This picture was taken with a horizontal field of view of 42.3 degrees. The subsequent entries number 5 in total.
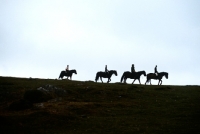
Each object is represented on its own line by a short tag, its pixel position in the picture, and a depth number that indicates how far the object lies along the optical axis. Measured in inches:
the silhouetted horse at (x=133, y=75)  1925.4
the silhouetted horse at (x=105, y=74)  2046.5
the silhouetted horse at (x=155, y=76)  1942.9
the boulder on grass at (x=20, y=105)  1090.9
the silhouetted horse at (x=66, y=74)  2173.0
